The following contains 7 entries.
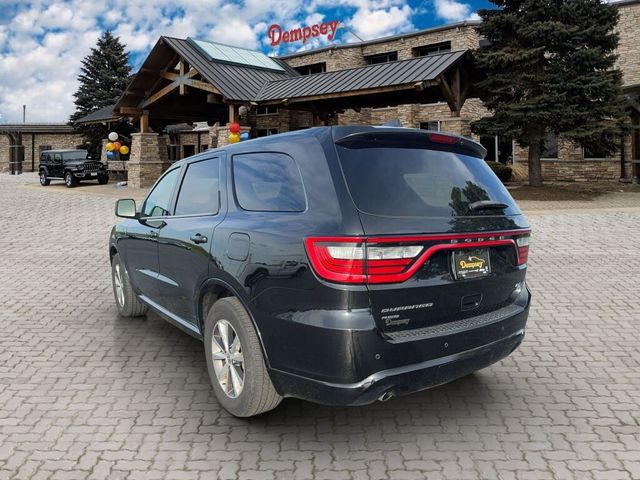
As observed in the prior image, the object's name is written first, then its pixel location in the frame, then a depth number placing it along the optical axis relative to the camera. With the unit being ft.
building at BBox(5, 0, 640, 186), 66.85
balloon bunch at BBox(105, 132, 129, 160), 107.55
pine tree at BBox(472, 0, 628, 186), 62.44
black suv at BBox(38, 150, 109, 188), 97.73
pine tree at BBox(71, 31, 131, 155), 148.15
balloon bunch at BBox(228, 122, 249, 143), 75.51
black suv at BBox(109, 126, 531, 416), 9.65
